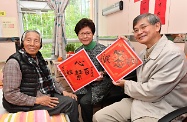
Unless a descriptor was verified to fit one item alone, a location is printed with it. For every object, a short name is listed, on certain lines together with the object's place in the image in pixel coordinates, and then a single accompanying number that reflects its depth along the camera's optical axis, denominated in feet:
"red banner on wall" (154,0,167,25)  5.12
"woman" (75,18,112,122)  5.09
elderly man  3.21
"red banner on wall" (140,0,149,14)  5.89
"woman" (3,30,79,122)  3.70
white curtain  9.00
